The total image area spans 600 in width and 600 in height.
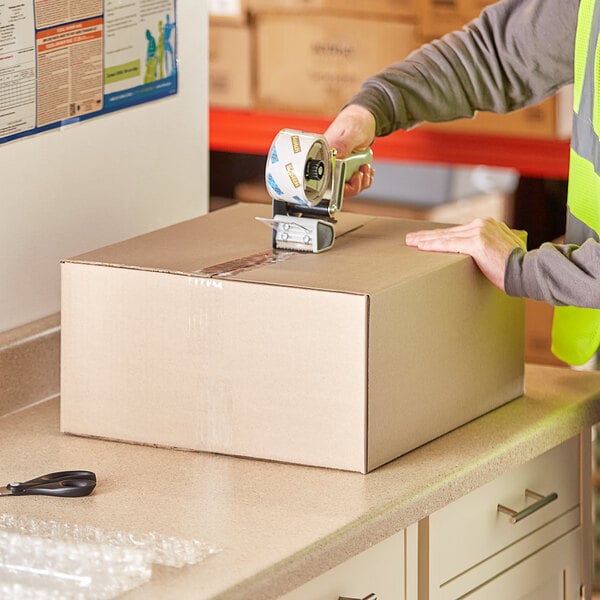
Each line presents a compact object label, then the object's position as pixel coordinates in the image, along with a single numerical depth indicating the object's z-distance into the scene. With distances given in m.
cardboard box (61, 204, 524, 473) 2.28
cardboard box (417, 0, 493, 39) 4.97
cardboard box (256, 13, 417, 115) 5.18
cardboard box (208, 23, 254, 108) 5.44
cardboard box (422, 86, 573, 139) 4.94
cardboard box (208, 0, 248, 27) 5.39
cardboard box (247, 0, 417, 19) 5.09
